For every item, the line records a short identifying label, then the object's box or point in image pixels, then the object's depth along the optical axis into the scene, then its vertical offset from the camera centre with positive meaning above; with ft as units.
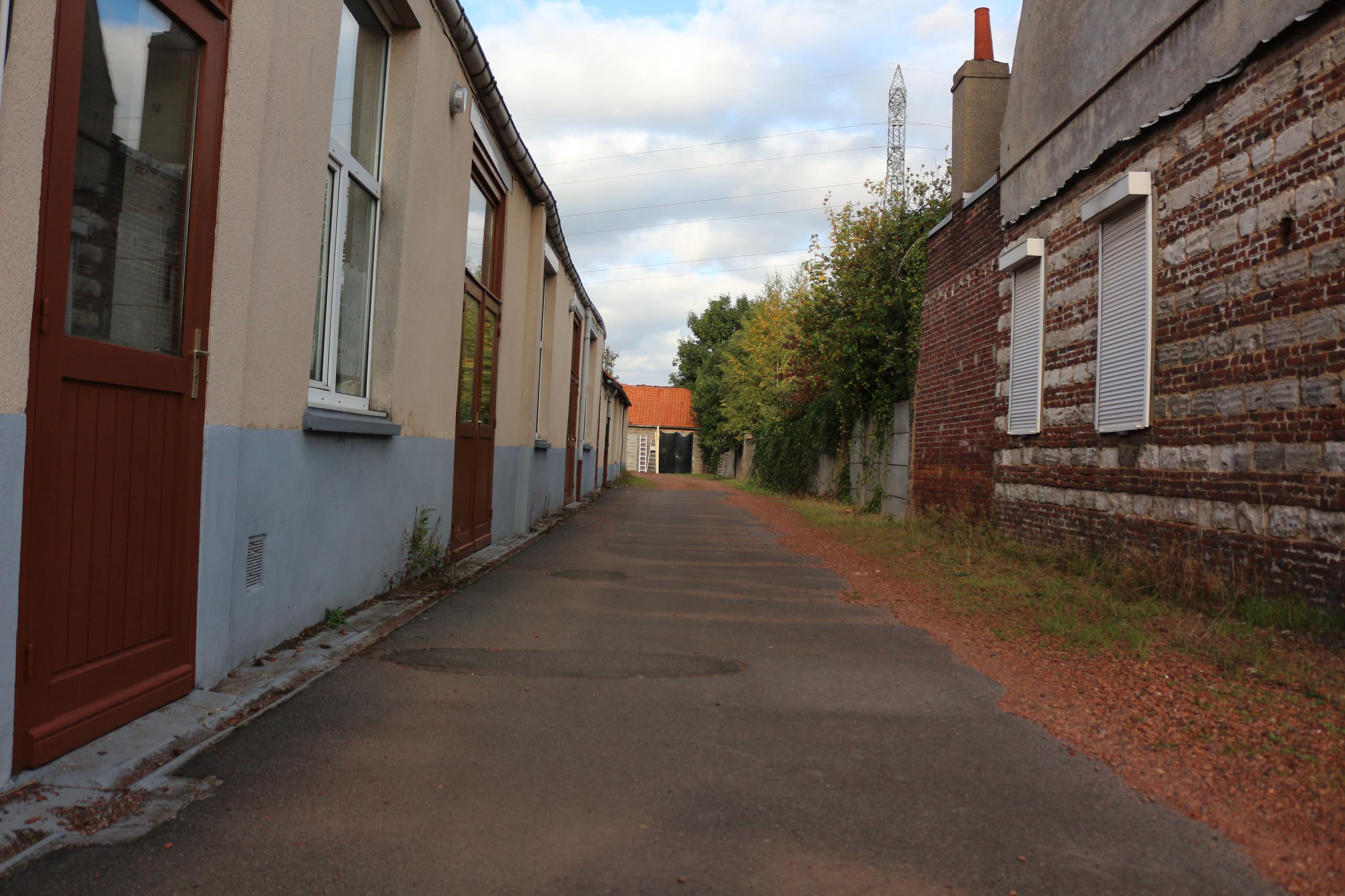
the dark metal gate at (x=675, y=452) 196.95 +2.87
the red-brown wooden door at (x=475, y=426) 30.63 +1.03
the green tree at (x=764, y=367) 97.60 +13.00
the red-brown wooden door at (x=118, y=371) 10.28 +0.83
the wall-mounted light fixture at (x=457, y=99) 26.58 +10.27
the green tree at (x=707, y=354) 176.76 +26.42
